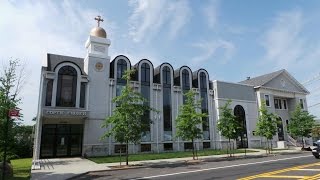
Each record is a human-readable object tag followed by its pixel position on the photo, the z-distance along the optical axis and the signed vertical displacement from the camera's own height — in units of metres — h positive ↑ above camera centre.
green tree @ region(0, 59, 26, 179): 11.46 +0.44
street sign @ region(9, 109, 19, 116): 10.81 +0.71
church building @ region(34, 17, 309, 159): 20.86 +2.96
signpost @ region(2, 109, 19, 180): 10.80 +0.50
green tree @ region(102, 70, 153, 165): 16.49 +0.59
